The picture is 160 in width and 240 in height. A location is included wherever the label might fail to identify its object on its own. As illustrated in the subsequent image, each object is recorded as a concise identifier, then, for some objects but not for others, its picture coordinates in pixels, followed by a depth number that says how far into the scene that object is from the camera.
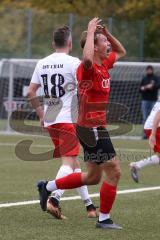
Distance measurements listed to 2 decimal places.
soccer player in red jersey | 17.05
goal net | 50.44
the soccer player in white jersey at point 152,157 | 25.93
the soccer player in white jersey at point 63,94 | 19.30
